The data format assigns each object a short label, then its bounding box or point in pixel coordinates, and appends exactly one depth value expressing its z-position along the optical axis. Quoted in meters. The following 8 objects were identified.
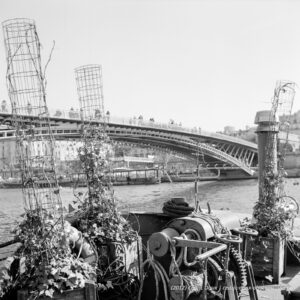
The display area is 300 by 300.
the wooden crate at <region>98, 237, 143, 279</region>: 4.11
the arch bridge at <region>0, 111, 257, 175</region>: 33.56
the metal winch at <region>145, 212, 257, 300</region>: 3.14
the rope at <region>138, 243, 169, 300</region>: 3.42
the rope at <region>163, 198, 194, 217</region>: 3.96
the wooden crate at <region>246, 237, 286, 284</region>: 4.75
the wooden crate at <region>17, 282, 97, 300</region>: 3.02
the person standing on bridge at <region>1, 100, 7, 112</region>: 26.23
